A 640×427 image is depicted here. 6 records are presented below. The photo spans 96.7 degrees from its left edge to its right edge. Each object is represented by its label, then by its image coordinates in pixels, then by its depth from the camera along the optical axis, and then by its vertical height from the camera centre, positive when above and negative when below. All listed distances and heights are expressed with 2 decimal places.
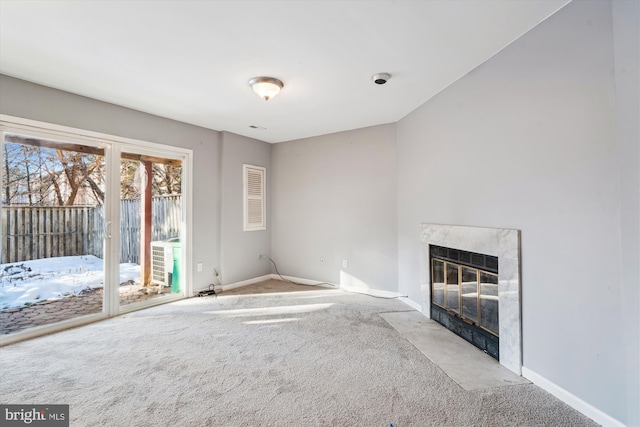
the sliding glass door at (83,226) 2.79 -0.08
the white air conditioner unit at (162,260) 3.91 -0.58
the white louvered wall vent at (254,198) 4.86 +0.36
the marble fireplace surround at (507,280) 2.12 -0.49
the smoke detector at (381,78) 2.64 +1.32
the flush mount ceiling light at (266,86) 2.71 +1.28
